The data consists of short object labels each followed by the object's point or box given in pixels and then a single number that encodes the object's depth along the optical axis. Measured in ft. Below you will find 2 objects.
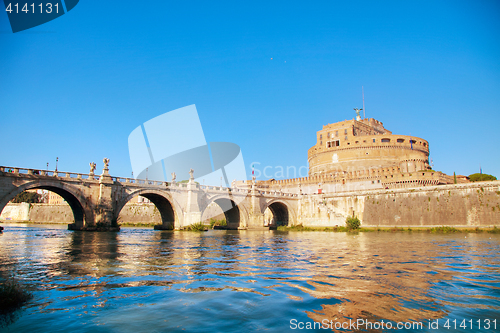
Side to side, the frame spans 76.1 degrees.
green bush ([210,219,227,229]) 200.54
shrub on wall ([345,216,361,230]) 160.33
